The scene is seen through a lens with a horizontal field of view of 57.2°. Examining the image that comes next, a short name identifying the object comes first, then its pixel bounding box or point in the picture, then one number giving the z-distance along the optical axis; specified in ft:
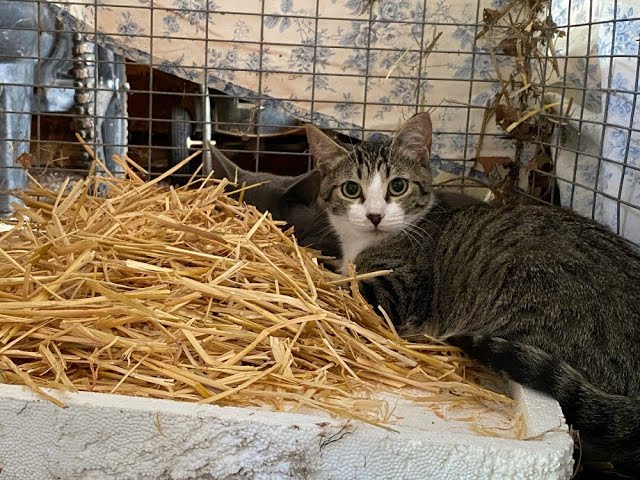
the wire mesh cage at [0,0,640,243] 1.95
